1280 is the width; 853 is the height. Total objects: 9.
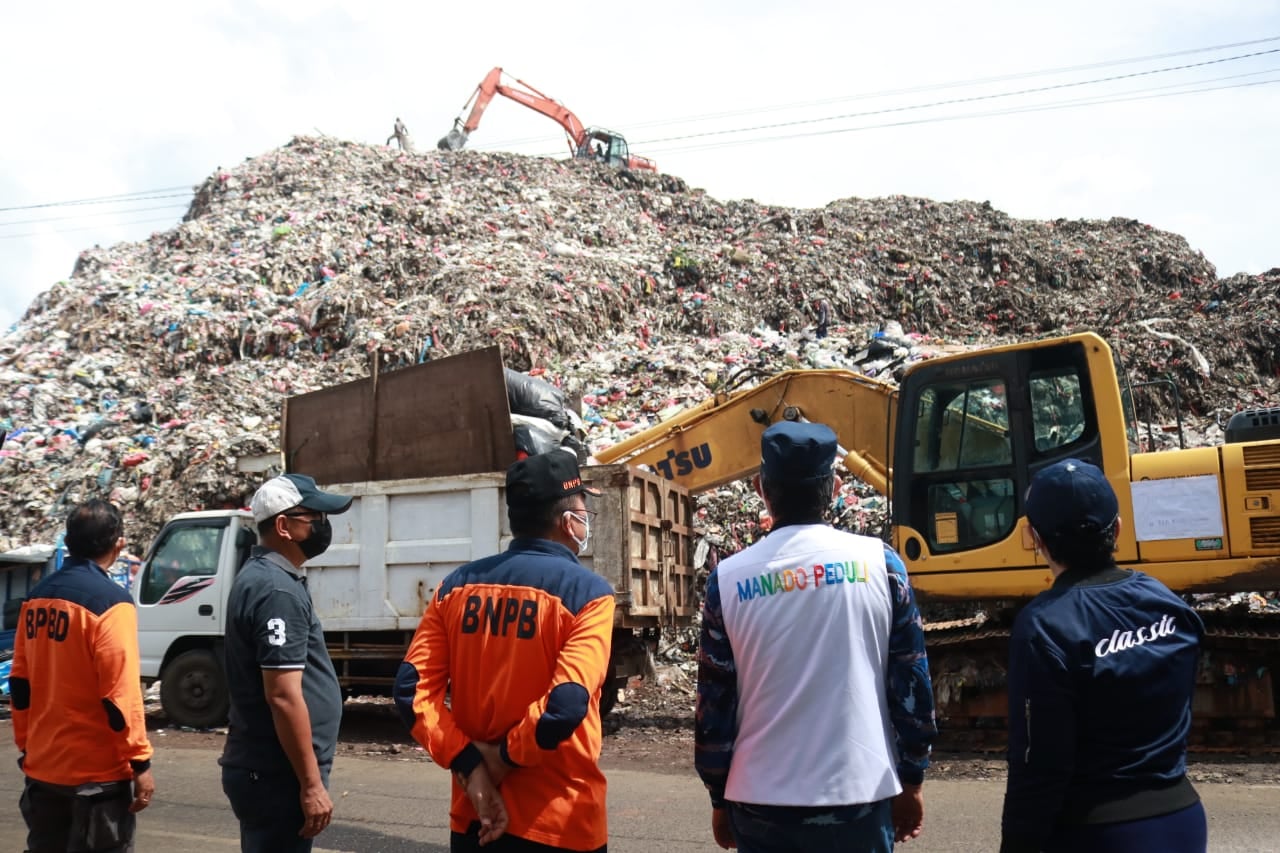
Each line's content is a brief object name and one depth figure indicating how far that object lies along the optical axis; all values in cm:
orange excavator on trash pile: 3144
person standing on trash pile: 3043
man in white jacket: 243
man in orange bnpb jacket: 249
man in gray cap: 302
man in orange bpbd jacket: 352
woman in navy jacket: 232
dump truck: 852
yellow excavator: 688
